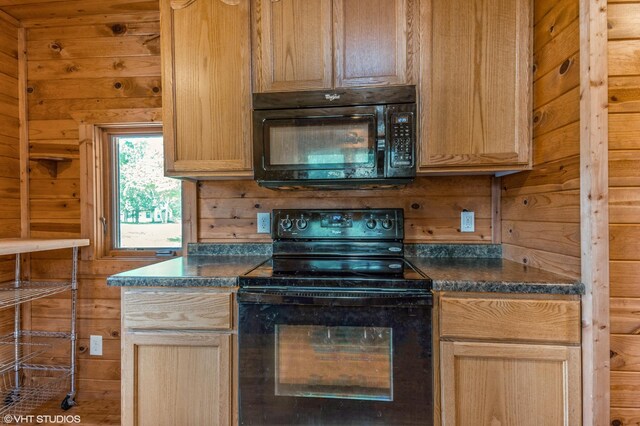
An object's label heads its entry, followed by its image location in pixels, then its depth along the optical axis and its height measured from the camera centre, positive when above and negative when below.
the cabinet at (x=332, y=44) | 1.50 +0.80
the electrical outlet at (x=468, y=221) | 1.81 -0.06
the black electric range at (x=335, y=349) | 1.21 -0.53
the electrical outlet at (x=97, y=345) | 2.14 -0.87
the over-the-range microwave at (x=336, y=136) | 1.44 +0.34
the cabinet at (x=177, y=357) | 1.30 -0.58
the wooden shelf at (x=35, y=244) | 1.56 -0.17
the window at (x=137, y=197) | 2.19 +0.11
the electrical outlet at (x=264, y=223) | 1.92 -0.07
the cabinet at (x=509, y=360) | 1.16 -0.55
